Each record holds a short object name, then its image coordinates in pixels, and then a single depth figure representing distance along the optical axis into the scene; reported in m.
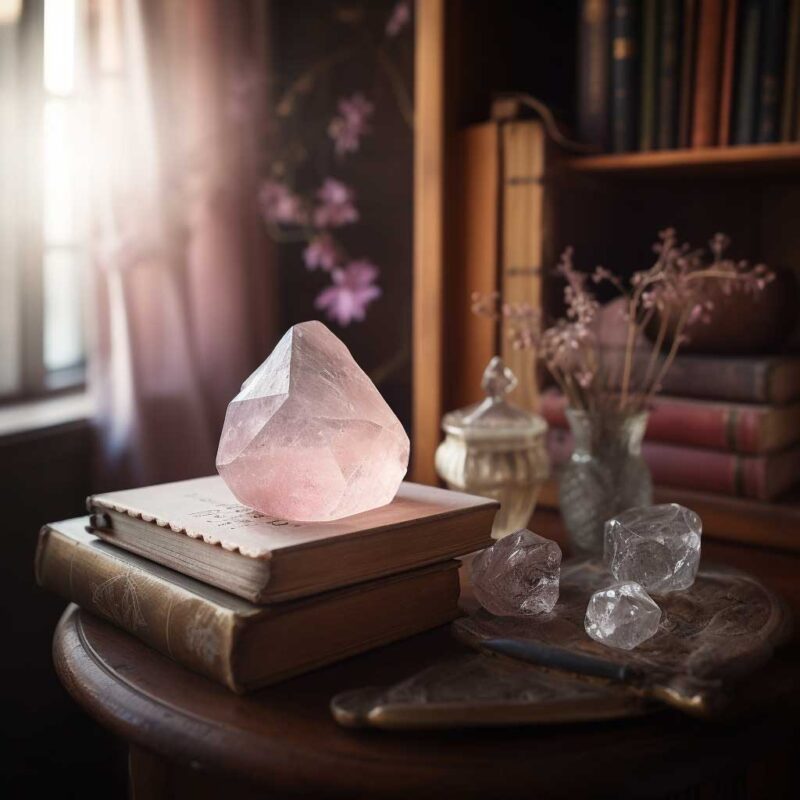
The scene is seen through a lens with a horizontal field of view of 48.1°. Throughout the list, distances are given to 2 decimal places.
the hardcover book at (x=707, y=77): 1.22
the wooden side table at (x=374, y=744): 0.54
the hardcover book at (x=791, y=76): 1.17
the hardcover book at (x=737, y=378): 1.13
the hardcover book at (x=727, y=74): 1.21
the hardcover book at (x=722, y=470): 1.14
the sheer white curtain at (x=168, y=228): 1.54
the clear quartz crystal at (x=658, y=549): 0.80
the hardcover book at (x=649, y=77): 1.26
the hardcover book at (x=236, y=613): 0.63
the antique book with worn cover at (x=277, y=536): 0.65
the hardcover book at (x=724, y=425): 1.13
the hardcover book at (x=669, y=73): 1.25
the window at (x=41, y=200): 1.44
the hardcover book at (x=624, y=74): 1.27
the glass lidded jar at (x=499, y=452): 1.04
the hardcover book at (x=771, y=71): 1.17
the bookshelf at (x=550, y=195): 1.32
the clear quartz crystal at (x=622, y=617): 0.69
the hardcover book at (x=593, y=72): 1.31
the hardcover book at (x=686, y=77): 1.25
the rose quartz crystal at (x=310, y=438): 0.71
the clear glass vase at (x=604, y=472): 1.00
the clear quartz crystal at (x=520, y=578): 0.76
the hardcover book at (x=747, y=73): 1.20
